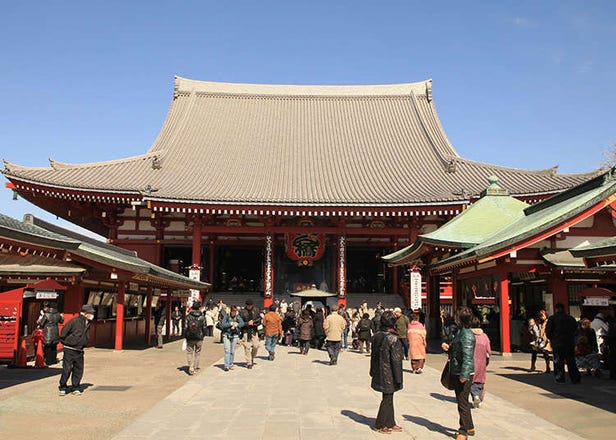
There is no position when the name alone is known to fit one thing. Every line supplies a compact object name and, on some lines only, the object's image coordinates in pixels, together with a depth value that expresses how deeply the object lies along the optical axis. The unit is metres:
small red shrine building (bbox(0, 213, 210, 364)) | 11.50
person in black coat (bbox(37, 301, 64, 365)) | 12.34
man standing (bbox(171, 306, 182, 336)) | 24.51
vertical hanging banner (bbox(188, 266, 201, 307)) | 26.27
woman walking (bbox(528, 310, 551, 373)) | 13.63
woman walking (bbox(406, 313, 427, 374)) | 13.62
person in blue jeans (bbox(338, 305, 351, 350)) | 20.22
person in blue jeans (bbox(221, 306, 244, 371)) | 13.56
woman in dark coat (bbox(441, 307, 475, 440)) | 7.36
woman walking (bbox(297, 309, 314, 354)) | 17.62
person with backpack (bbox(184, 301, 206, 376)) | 12.63
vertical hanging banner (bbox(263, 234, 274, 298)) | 28.19
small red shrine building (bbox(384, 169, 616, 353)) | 15.59
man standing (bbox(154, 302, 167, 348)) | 19.28
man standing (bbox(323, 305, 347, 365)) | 15.12
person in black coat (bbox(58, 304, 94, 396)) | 10.02
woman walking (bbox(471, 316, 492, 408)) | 8.80
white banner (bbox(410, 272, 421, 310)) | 24.81
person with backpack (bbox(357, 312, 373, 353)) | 18.00
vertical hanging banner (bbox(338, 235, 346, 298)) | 28.19
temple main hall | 26.95
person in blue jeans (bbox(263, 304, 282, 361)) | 16.06
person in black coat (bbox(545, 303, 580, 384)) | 11.90
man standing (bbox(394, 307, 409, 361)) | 15.40
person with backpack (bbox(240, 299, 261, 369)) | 14.35
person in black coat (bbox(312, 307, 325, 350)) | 18.95
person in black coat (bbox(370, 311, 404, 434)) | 7.71
